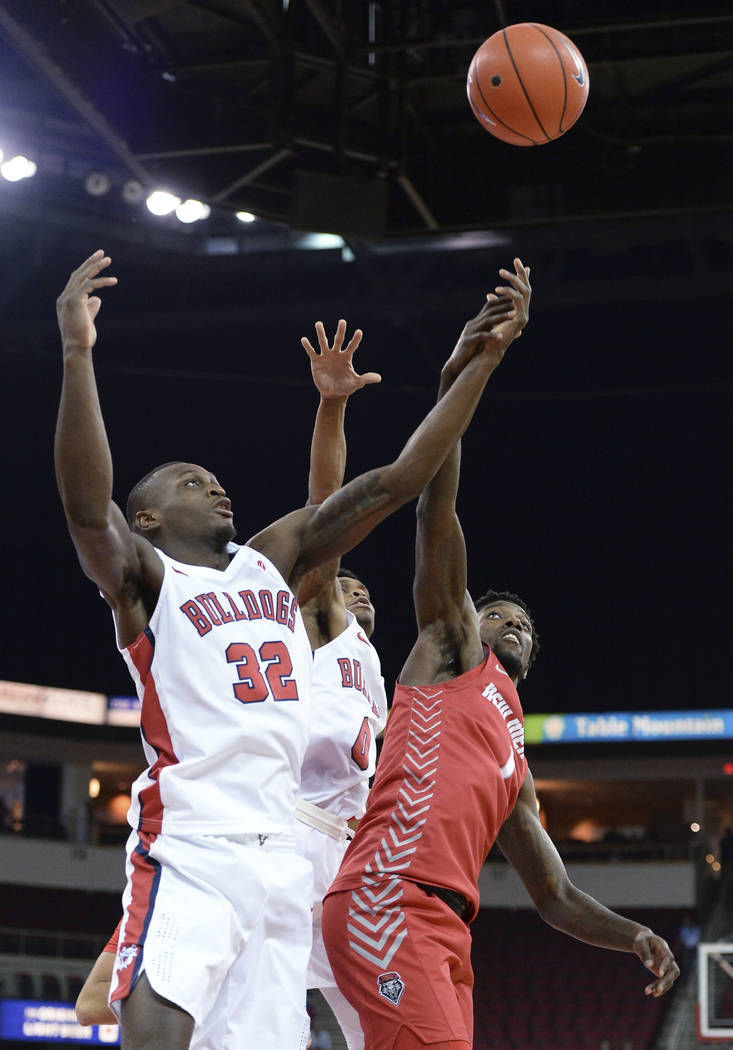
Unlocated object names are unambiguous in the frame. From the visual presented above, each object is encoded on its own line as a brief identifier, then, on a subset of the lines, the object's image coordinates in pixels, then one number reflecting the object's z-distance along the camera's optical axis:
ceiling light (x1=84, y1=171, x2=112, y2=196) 14.06
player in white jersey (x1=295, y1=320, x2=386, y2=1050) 4.59
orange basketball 6.20
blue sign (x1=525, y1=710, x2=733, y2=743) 21.23
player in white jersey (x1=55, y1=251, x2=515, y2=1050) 3.10
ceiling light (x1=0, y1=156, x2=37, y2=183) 12.84
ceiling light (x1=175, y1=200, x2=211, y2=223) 13.87
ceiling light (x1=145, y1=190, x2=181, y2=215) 13.03
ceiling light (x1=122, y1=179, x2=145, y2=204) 13.46
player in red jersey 3.65
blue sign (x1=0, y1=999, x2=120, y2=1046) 17.70
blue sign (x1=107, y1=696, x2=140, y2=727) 22.23
